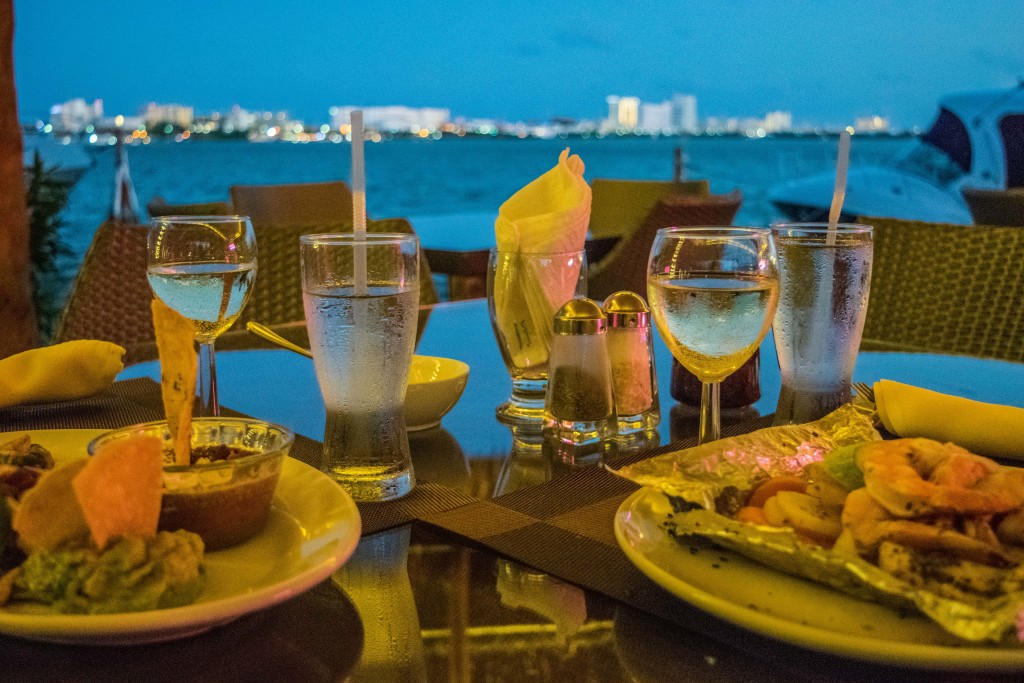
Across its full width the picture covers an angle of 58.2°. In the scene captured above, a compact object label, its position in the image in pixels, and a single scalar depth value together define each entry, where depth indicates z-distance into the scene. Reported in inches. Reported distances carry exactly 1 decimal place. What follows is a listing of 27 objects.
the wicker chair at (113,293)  76.9
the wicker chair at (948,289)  80.9
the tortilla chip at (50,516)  22.1
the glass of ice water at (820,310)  39.8
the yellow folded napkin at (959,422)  36.1
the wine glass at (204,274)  42.4
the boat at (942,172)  255.4
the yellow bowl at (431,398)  41.7
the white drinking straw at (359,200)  33.9
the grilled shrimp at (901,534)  21.5
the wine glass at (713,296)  33.9
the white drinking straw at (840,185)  39.8
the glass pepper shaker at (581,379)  39.2
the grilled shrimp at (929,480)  22.3
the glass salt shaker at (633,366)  42.1
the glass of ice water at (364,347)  33.9
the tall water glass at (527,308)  44.9
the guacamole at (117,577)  21.2
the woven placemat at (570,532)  25.9
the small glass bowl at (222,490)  25.0
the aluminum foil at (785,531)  19.4
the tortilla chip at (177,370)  26.1
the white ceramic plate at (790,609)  19.1
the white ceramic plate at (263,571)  20.3
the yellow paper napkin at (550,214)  45.0
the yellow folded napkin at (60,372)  43.9
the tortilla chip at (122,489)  21.4
